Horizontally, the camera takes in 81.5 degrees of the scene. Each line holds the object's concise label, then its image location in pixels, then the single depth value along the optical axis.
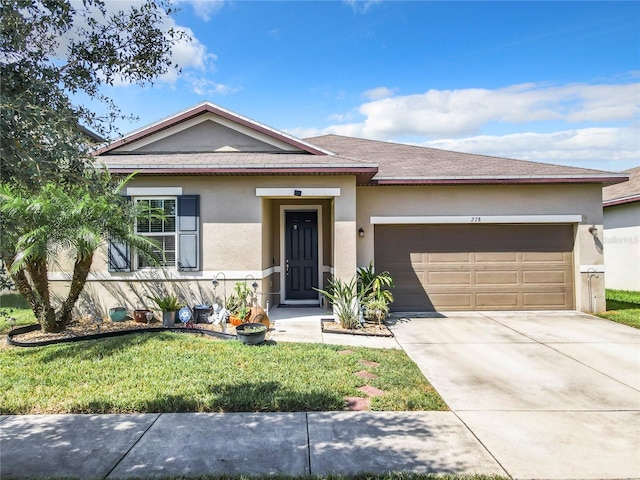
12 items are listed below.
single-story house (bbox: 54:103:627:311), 9.63
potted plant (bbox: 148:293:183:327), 8.09
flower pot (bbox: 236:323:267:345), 6.51
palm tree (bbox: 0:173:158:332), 6.25
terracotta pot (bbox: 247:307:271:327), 7.82
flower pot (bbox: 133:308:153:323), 8.34
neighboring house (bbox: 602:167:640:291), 12.94
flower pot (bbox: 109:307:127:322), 8.34
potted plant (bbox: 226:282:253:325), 8.23
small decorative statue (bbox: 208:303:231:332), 8.06
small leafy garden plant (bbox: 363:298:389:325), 8.46
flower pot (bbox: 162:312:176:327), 8.12
